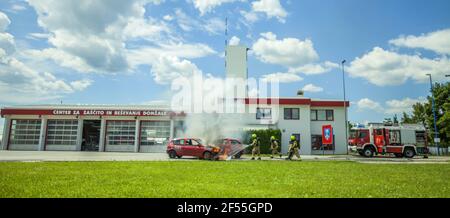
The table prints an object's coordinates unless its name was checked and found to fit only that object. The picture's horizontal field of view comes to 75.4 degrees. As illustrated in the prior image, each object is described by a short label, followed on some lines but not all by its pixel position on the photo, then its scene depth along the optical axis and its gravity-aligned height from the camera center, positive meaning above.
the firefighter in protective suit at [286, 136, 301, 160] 20.75 -0.39
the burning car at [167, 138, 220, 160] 21.31 -0.58
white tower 38.17 +10.48
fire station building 34.69 +2.03
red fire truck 27.77 +0.49
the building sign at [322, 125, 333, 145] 28.30 +0.95
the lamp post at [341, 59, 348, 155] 33.80 +2.21
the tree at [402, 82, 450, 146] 43.61 +5.97
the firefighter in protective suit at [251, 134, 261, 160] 21.73 -0.13
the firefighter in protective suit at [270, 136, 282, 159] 23.14 -0.20
